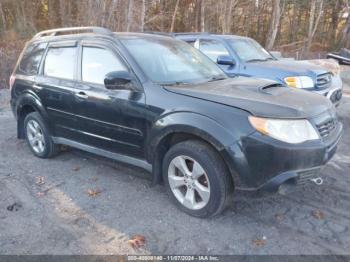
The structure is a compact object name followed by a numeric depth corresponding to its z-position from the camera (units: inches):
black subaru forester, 123.4
